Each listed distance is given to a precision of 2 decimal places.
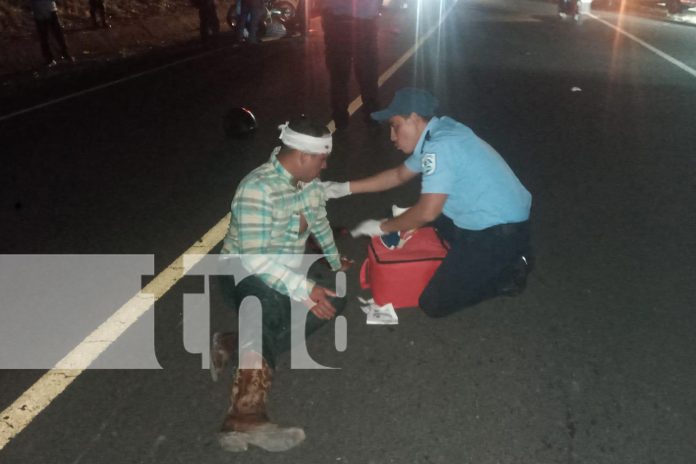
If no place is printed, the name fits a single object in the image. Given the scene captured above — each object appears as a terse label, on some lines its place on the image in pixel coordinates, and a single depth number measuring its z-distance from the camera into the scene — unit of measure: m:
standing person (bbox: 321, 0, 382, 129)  8.35
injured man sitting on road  3.20
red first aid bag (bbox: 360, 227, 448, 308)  4.03
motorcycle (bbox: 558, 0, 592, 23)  22.92
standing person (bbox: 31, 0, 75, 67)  13.20
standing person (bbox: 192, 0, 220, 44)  17.01
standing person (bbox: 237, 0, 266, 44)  17.16
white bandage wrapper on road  4.07
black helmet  8.13
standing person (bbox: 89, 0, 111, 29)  17.36
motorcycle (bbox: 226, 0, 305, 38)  18.12
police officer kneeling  3.83
